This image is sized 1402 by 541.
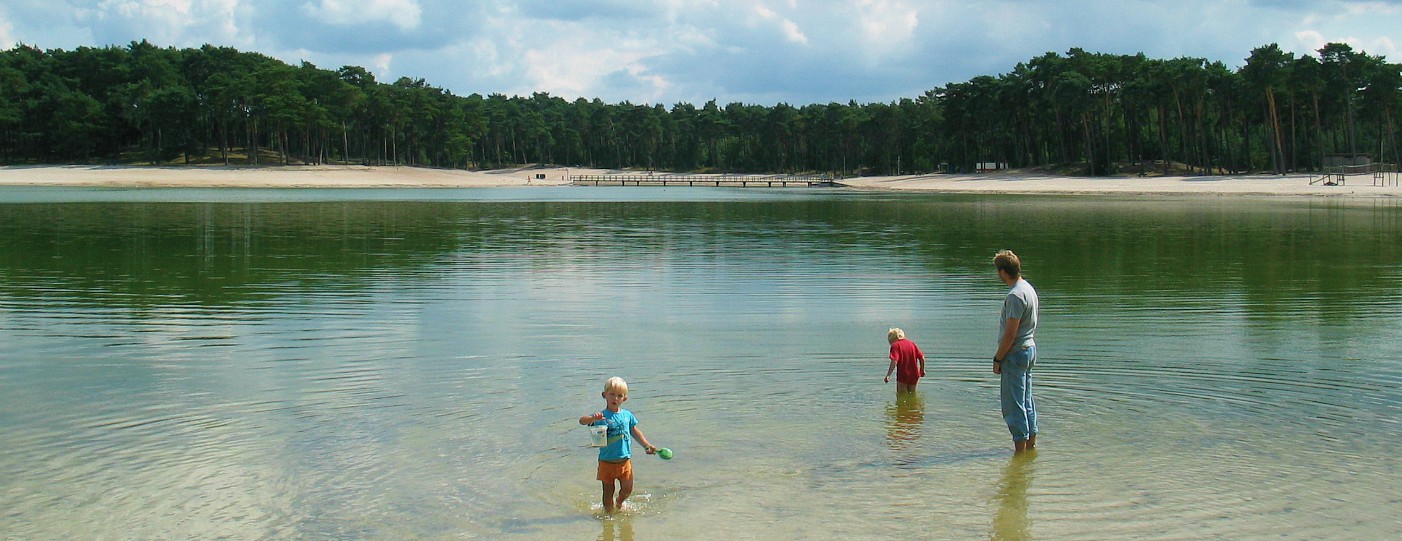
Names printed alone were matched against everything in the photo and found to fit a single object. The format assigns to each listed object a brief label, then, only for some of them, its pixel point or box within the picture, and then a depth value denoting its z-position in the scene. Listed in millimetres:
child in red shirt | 11594
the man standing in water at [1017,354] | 9109
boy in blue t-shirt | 7863
